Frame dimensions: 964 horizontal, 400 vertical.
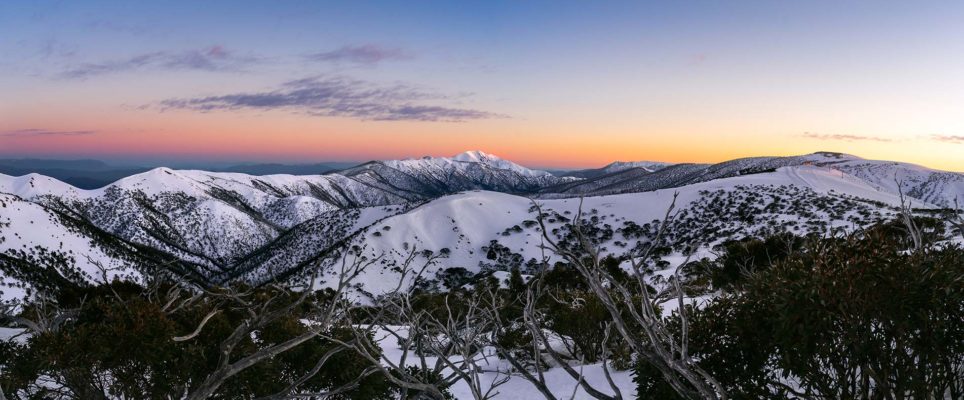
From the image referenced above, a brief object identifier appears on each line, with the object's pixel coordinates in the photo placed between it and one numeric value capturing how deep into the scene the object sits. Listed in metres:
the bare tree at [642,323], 3.50
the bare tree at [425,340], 4.41
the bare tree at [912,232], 7.13
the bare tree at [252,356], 6.11
